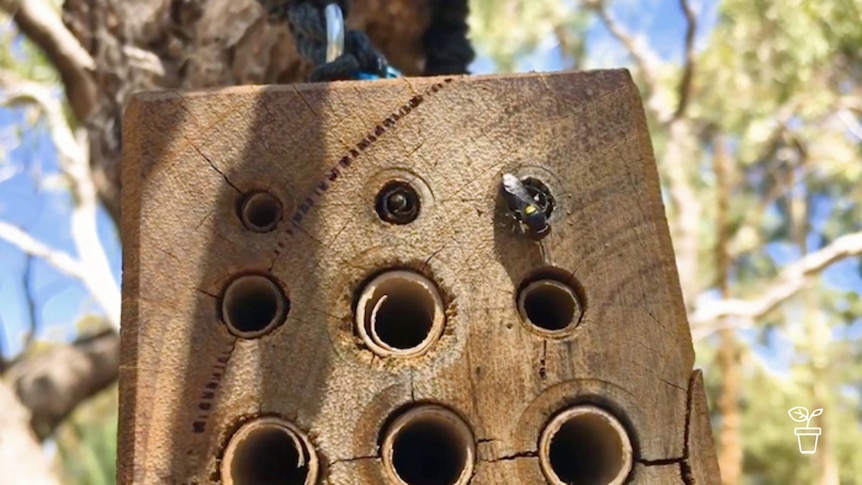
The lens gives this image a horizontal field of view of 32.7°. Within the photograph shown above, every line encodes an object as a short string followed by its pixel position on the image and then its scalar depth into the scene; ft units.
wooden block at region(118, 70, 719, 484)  0.68
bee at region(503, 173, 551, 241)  0.68
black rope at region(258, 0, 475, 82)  0.76
